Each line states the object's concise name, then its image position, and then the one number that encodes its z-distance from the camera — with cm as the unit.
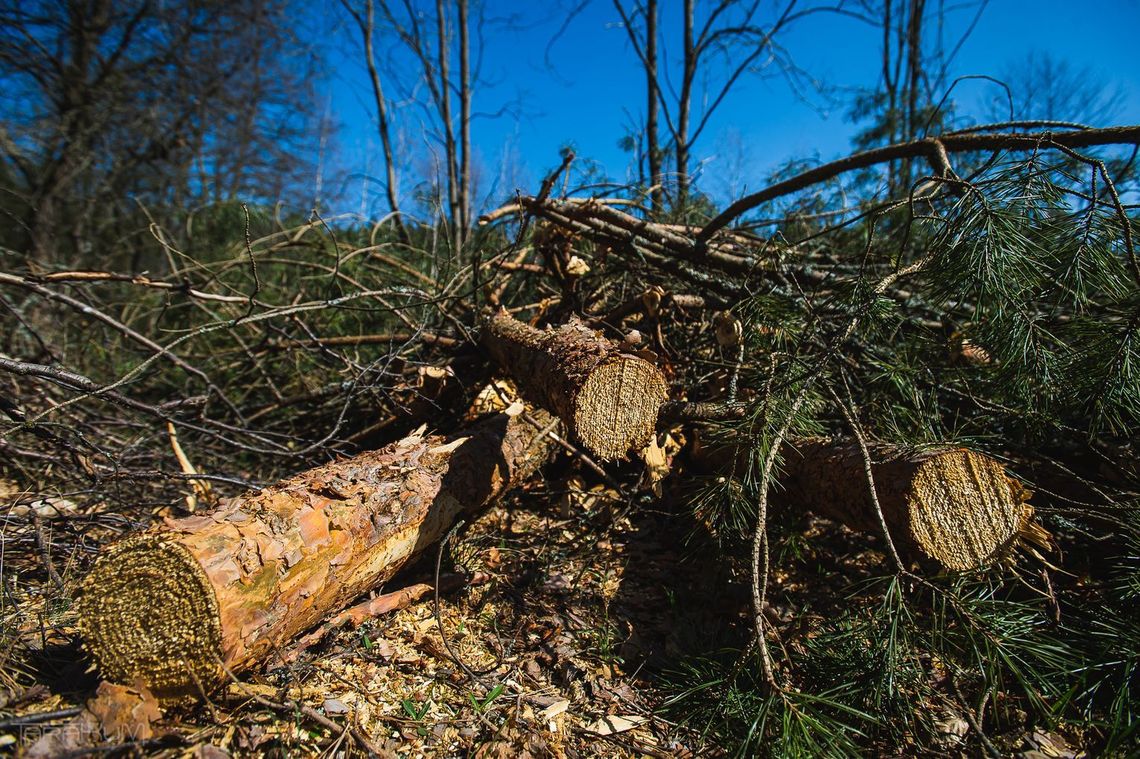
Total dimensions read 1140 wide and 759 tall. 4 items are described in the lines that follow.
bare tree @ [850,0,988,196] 680
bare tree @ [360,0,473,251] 677
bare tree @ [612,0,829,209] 611
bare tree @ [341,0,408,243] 661
